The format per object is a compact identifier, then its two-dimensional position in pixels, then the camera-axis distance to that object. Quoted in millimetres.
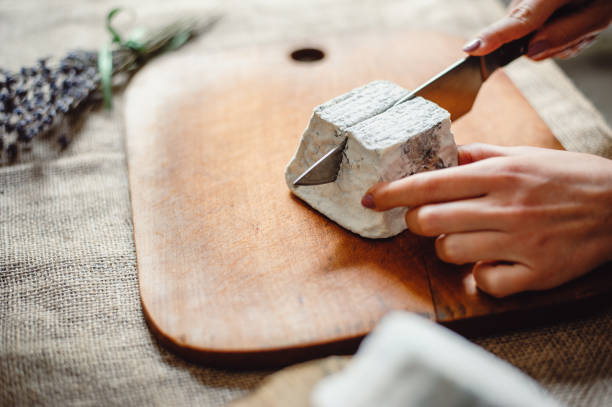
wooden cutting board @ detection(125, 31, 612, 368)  519
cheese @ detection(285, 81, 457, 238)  535
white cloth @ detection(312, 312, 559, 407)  412
